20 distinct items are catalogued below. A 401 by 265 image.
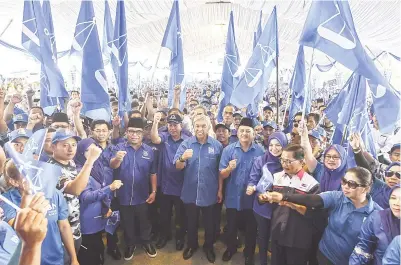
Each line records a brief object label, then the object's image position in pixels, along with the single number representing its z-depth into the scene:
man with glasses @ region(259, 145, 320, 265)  2.66
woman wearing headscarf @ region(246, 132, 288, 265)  3.14
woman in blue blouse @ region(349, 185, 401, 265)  2.03
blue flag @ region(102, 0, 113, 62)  4.80
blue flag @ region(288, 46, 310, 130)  5.82
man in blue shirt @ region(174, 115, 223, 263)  3.56
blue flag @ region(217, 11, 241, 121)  6.03
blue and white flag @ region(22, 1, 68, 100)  3.60
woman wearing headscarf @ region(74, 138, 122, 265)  2.89
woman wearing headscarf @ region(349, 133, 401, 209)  2.62
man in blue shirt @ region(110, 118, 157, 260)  3.52
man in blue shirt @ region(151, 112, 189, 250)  3.89
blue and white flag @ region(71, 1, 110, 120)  3.46
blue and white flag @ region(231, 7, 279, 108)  4.23
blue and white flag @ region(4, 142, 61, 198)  1.64
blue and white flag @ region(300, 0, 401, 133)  2.68
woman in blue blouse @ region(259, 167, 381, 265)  2.28
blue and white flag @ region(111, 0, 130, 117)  4.15
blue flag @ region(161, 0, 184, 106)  4.99
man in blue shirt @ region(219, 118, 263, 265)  3.48
